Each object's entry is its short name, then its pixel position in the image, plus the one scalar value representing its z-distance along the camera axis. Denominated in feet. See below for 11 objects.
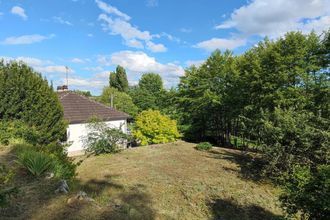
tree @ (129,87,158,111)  129.53
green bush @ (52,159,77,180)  23.57
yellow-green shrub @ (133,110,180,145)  72.33
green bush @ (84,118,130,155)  56.34
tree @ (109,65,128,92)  180.19
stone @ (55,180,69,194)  18.34
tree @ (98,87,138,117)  120.92
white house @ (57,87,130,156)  67.41
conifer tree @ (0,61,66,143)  45.80
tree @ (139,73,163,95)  164.25
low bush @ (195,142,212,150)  64.90
